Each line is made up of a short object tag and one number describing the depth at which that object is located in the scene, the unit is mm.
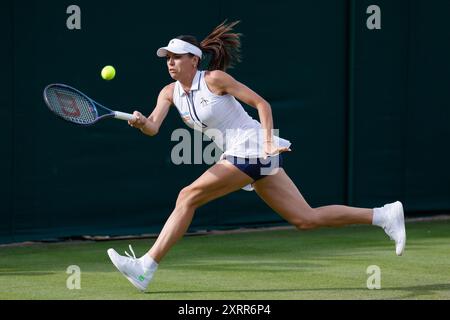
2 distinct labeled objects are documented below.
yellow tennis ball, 13344
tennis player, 12422
